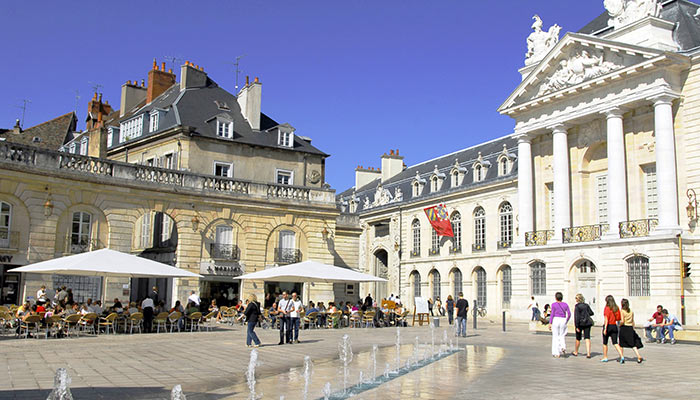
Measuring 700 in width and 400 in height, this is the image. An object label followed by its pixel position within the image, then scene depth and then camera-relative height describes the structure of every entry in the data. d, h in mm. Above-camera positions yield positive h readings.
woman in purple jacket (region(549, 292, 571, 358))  13750 -858
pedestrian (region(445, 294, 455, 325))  22250 -680
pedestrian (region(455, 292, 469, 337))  20047 -866
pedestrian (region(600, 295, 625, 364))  12805 -647
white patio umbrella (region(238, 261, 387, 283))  20297 +283
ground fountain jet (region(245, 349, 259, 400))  7854 -1242
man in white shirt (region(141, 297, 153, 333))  18250 -932
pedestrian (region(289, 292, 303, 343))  16219 -872
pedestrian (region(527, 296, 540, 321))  29234 -1153
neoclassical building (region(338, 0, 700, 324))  26625 +5691
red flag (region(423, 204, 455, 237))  41781 +4165
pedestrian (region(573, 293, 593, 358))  13602 -630
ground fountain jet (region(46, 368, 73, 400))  5383 -876
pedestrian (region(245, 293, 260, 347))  14734 -783
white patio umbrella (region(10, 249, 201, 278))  15992 +349
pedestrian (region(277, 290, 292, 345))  15910 -866
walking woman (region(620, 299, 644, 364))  12570 -863
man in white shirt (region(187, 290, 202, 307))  21234 -573
